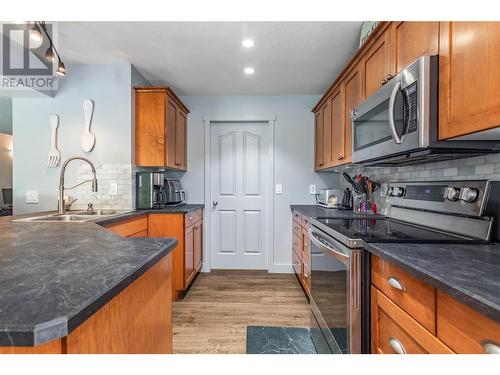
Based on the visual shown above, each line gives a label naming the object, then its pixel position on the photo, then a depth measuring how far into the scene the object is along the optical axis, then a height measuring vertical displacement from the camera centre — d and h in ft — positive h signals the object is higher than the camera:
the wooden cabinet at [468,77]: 2.82 +1.35
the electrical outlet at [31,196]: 8.63 -0.34
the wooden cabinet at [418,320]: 2.09 -1.34
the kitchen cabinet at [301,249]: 8.28 -2.28
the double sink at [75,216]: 6.29 -0.81
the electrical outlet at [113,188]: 8.48 -0.06
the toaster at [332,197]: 9.62 -0.41
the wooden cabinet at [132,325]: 1.71 -1.21
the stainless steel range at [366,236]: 3.82 -0.79
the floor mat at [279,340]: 5.87 -3.74
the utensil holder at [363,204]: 7.49 -0.52
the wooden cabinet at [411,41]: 3.80 +2.40
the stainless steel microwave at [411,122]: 3.74 +1.08
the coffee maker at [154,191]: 8.70 -0.17
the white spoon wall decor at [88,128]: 8.45 +1.92
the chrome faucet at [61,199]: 6.92 -0.36
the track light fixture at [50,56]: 5.13 +2.95
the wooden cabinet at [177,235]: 8.42 -1.60
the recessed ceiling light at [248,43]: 7.10 +4.05
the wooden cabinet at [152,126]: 8.81 +2.08
